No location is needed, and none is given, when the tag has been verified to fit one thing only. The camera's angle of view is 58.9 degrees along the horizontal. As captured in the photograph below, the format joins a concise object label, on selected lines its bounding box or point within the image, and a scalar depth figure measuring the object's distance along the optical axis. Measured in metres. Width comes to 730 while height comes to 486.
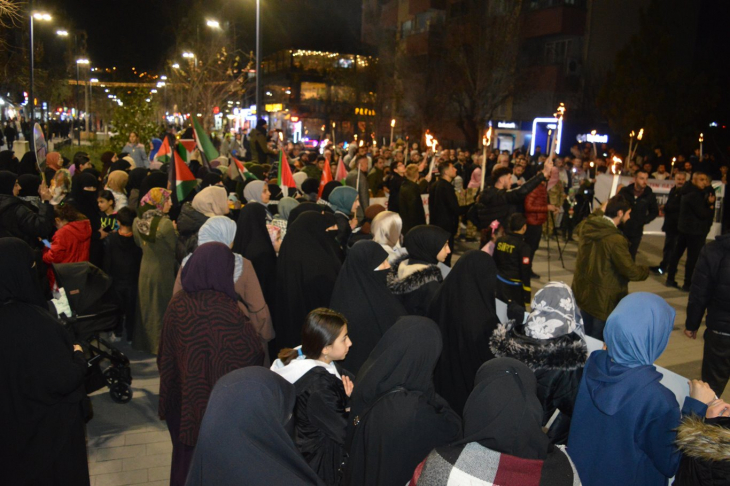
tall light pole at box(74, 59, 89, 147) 45.94
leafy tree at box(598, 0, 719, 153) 28.05
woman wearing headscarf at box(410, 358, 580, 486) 2.67
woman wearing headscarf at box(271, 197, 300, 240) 7.67
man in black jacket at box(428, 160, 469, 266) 11.11
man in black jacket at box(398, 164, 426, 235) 10.95
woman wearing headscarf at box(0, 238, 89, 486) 3.58
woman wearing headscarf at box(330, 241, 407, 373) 4.71
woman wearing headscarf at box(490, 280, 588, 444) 3.95
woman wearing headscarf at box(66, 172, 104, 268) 8.59
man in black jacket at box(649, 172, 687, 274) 12.04
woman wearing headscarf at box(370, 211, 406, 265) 6.50
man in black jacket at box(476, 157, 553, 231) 10.03
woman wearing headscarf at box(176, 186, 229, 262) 7.01
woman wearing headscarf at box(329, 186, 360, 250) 8.72
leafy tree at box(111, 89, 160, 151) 17.39
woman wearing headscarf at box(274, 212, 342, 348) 5.88
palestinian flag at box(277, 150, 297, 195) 10.33
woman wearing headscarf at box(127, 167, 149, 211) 10.01
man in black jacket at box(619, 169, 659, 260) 11.02
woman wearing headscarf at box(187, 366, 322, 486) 2.44
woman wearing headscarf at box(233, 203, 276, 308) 6.45
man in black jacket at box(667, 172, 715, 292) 10.94
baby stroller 5.91
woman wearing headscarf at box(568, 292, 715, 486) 3.17
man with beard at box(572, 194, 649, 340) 6.71
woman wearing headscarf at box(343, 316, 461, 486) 3.11
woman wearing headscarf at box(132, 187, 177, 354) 7.34
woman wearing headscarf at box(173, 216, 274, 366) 5.27
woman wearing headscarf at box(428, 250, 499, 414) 4.52
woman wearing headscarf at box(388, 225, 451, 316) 5.42
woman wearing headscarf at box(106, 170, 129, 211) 9.30
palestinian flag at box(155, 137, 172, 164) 12.69
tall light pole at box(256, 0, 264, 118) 17.20
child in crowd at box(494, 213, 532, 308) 7.98
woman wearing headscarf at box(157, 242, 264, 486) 4.01
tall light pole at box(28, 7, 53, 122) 19.75
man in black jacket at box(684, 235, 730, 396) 5.73
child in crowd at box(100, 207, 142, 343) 7.78
